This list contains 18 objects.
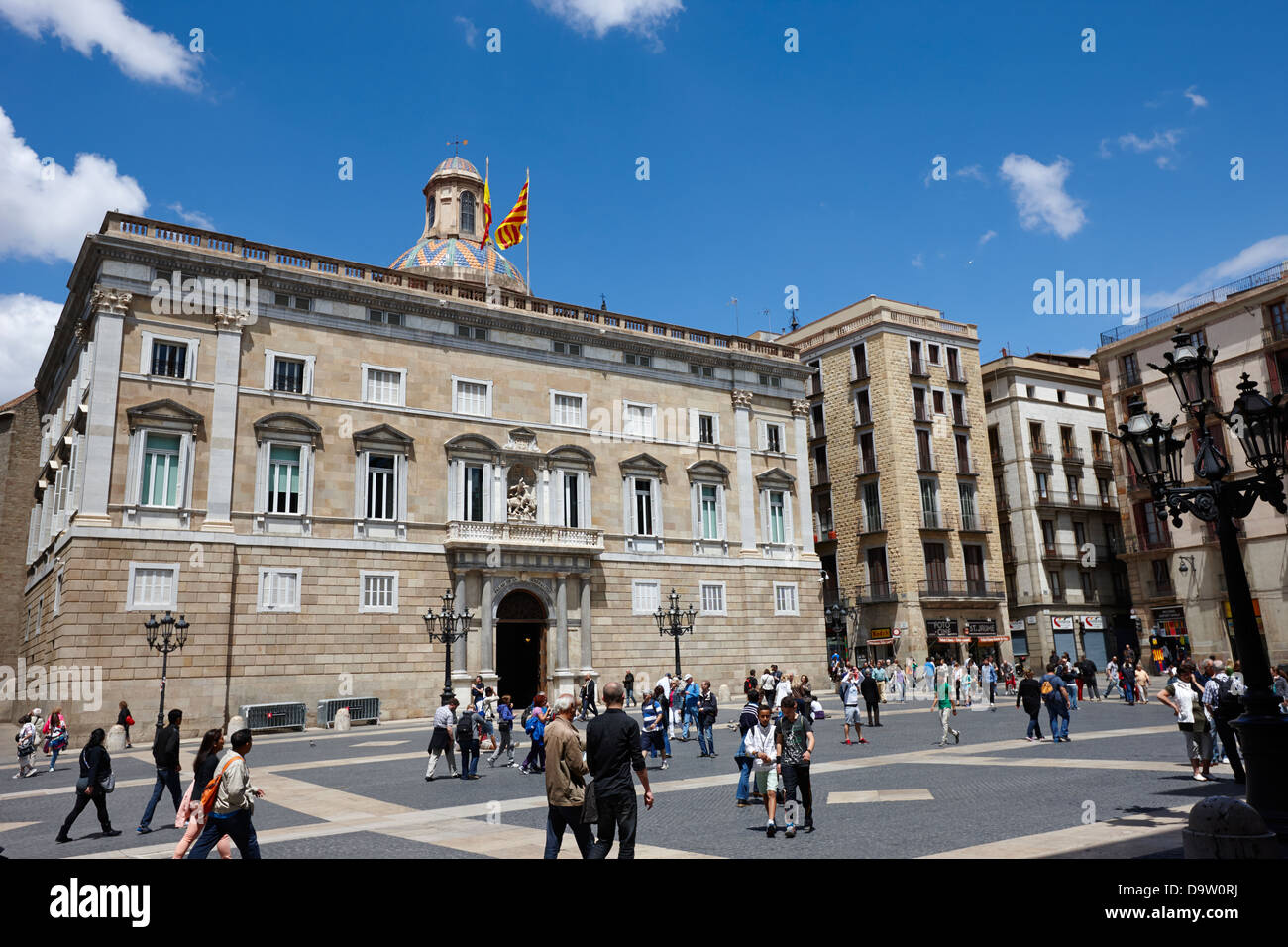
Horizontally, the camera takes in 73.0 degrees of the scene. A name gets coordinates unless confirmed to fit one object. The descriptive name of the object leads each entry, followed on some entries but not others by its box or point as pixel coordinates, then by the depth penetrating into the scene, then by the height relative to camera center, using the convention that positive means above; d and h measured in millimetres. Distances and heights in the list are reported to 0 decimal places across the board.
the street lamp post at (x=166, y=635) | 25094 +991
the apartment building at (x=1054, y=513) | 52375 +7272
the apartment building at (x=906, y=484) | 47188 +8599
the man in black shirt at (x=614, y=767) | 7426 -1010
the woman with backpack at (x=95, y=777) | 12234 -1474
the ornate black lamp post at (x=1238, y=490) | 8273 +1546
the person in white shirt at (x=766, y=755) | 10414 -1388
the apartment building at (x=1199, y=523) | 41594 +5482
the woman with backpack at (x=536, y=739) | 17719 -1710
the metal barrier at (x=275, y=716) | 27828 -1688
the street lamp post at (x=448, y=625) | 25261 +1041
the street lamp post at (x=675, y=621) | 30522 +1055
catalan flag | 39906 +19341
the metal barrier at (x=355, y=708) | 29172 -1612
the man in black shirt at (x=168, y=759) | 13117 -1355
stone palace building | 27953 +6456
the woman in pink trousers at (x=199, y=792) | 8422 -1373
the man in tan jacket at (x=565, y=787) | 7629 -1166
